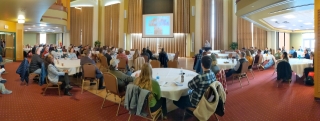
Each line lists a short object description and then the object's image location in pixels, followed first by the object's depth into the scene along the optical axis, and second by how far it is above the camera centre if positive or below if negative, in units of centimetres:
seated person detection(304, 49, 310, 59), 1073 -2
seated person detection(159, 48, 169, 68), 1006 -16
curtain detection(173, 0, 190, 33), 1855 +330
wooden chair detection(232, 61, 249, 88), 670 -43
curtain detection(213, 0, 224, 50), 1773 +240
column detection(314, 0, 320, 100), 518 +15
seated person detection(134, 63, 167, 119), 328 -45
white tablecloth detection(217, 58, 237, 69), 703 -34
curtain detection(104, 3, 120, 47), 2155 +303
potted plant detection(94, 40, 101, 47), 2205 +118
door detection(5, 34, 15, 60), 1430 +53
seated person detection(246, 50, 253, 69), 878 -14
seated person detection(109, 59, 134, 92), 427 -44
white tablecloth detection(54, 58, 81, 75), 616 -33
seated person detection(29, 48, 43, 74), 666 -29
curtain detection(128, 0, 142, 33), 2006 +357
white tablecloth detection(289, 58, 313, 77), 728 -39
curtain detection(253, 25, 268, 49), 1630 +131
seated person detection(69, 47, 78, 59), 869 -5
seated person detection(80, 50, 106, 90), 628 -19
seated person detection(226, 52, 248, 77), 680 -33
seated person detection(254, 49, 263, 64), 1006 -11
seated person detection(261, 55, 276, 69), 1049 -46
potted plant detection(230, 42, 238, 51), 1694 +71
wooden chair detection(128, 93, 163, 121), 323 -88
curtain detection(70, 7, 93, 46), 2302 +323
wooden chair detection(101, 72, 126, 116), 399 -56
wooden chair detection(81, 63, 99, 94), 574 -43
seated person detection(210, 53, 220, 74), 496 -31
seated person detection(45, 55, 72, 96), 535 -51
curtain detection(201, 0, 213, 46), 1803 +289
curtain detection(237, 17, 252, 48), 1678 +164
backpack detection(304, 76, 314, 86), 685 -84
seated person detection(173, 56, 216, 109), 317 -41
